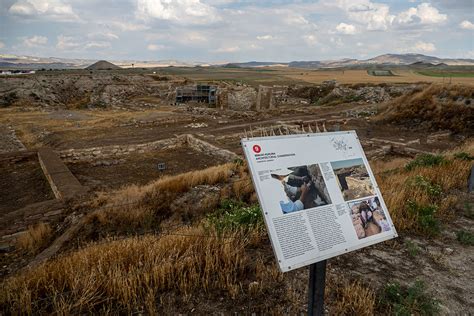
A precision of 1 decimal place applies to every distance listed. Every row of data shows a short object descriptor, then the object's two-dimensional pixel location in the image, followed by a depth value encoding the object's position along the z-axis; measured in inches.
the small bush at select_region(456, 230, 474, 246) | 180.7
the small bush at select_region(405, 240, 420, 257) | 165.3
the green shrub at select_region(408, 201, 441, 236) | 189.8
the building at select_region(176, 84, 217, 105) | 1380.4
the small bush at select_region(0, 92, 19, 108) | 1256.3
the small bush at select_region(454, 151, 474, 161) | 334.4
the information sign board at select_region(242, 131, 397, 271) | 93.3
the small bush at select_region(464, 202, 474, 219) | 219.1
